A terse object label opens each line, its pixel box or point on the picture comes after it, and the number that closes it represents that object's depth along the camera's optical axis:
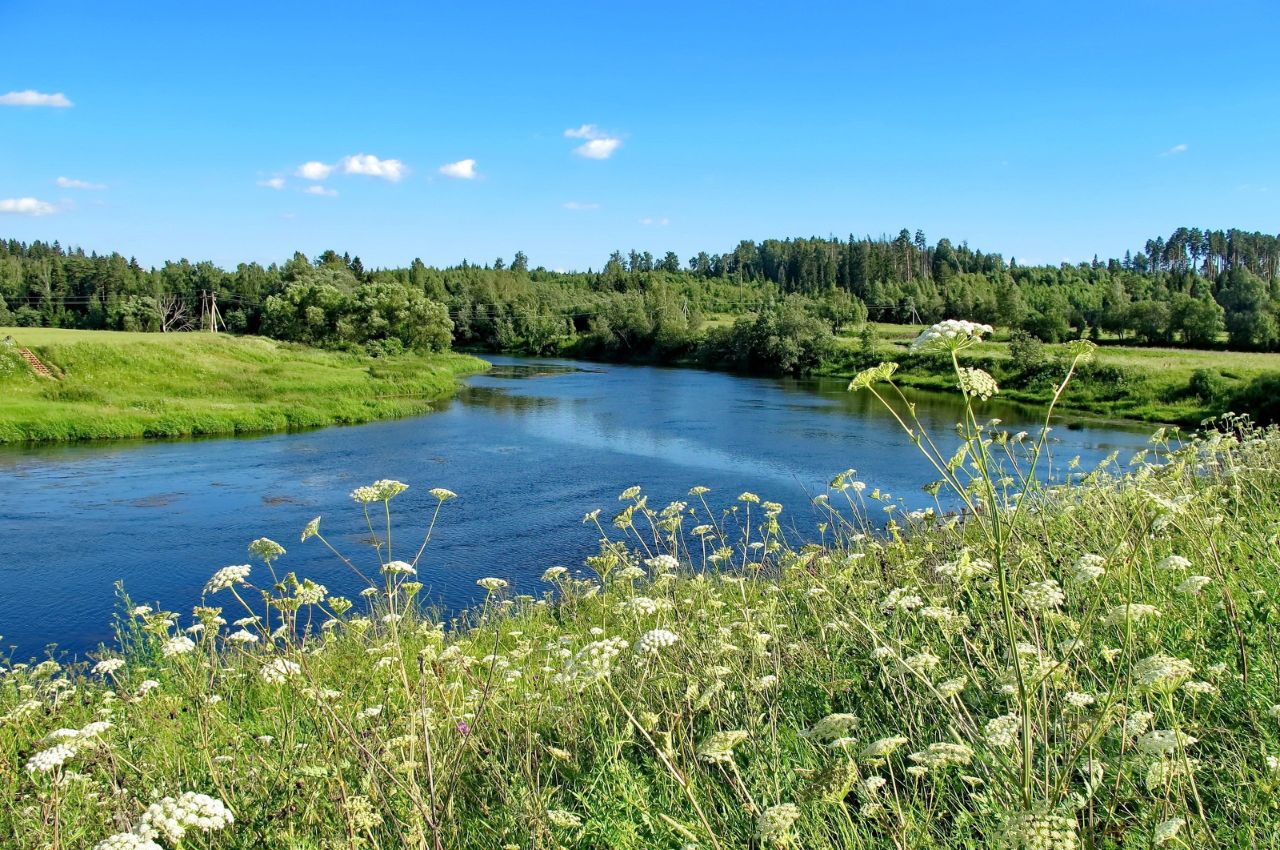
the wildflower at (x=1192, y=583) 2.88
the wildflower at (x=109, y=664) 4.63
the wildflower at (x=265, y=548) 3.39
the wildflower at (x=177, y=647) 3.74
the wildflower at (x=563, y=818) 2.45
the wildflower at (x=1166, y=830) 1.86
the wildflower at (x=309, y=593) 3.53
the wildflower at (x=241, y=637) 4.81
